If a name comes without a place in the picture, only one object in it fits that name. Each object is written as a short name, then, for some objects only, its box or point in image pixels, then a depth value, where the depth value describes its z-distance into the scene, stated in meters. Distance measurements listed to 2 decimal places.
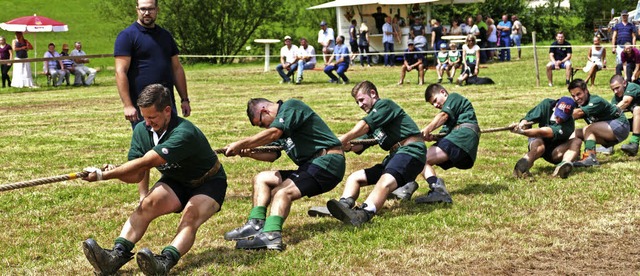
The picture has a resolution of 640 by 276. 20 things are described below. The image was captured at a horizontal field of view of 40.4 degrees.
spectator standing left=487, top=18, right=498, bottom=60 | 31.77
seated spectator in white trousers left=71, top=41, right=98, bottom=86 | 26.38
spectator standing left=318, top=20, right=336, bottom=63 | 29.91
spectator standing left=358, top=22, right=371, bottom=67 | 31.70
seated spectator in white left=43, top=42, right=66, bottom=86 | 25.95
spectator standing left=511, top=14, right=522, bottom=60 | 32.71
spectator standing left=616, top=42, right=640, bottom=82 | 19.48
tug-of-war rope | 5.54
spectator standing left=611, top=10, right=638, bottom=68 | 21.72
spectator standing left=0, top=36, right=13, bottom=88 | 24.77
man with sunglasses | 6.38
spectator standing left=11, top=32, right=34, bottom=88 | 25.53
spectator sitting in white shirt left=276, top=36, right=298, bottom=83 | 25.23
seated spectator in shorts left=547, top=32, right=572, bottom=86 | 20.91
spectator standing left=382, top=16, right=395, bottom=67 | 31.36
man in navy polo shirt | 7.17
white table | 30.47
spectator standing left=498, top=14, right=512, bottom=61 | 33.19
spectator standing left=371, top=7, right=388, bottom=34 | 33.59
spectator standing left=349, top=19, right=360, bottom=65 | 32.43
